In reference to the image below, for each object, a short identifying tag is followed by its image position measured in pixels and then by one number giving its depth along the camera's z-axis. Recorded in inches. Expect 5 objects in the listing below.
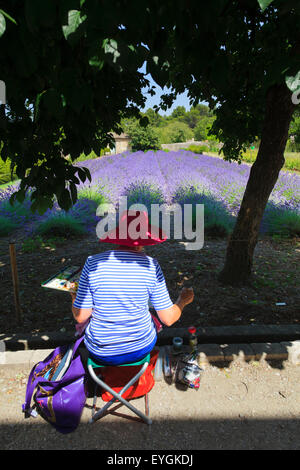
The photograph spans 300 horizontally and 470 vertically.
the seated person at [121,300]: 71.4
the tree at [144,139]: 1503.4
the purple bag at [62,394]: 78.4
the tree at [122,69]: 43.1
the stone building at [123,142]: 1853.8
